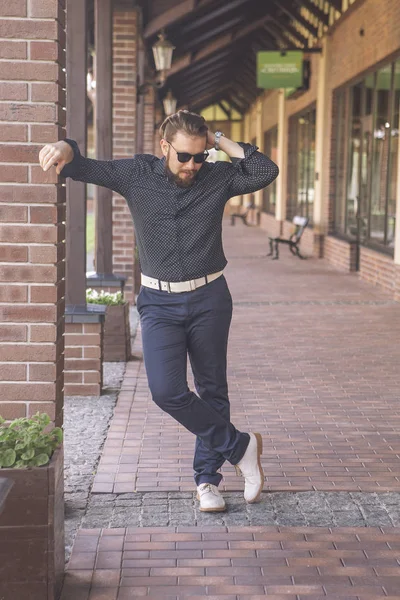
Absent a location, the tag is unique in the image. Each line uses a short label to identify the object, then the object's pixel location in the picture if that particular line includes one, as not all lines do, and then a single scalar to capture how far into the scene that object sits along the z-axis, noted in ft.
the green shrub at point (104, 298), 26.27
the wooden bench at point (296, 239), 62.13
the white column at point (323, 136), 61.57
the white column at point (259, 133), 107.55
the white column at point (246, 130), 128.34
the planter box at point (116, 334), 25.93
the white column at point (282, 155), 84.94
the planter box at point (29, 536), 10.41
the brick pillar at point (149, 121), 61.26
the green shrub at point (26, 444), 10.60
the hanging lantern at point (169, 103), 65.77
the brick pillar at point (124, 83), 38.04
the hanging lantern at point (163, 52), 43.93
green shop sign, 61.62
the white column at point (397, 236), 40.60
